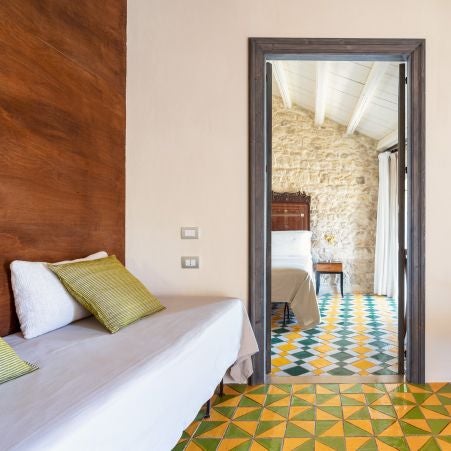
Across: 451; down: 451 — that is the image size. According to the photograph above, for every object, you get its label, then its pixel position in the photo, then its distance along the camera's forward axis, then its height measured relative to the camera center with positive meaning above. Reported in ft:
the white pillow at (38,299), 5.80 -1.08
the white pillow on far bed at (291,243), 20.77 -0.80
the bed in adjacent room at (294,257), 14.89 -1.43
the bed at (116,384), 3.32 -1.60
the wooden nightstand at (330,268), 21.57 -2.17
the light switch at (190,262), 9.10 -0.79
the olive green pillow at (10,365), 4.15 -1.50
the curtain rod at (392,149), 21.44 +4.41
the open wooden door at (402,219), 9.30 +0.21
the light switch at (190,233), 9.09 -0.12
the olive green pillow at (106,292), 6.20 -1.08
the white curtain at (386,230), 21.02 -0.08
